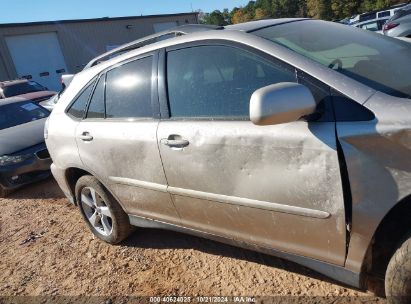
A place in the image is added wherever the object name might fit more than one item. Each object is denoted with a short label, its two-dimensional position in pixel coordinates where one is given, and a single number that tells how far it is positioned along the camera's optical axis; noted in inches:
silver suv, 71.1
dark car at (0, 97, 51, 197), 229.3
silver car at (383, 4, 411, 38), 357.3
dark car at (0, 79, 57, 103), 505.4
